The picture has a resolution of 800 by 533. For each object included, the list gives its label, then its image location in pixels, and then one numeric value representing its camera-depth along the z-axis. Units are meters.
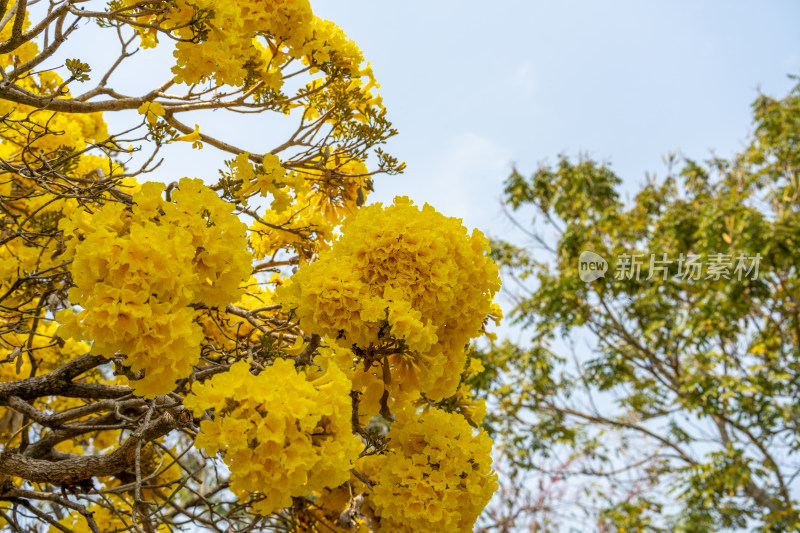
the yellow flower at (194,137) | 2.84
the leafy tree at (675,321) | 6.93
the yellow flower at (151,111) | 2.59
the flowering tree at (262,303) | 1.67
